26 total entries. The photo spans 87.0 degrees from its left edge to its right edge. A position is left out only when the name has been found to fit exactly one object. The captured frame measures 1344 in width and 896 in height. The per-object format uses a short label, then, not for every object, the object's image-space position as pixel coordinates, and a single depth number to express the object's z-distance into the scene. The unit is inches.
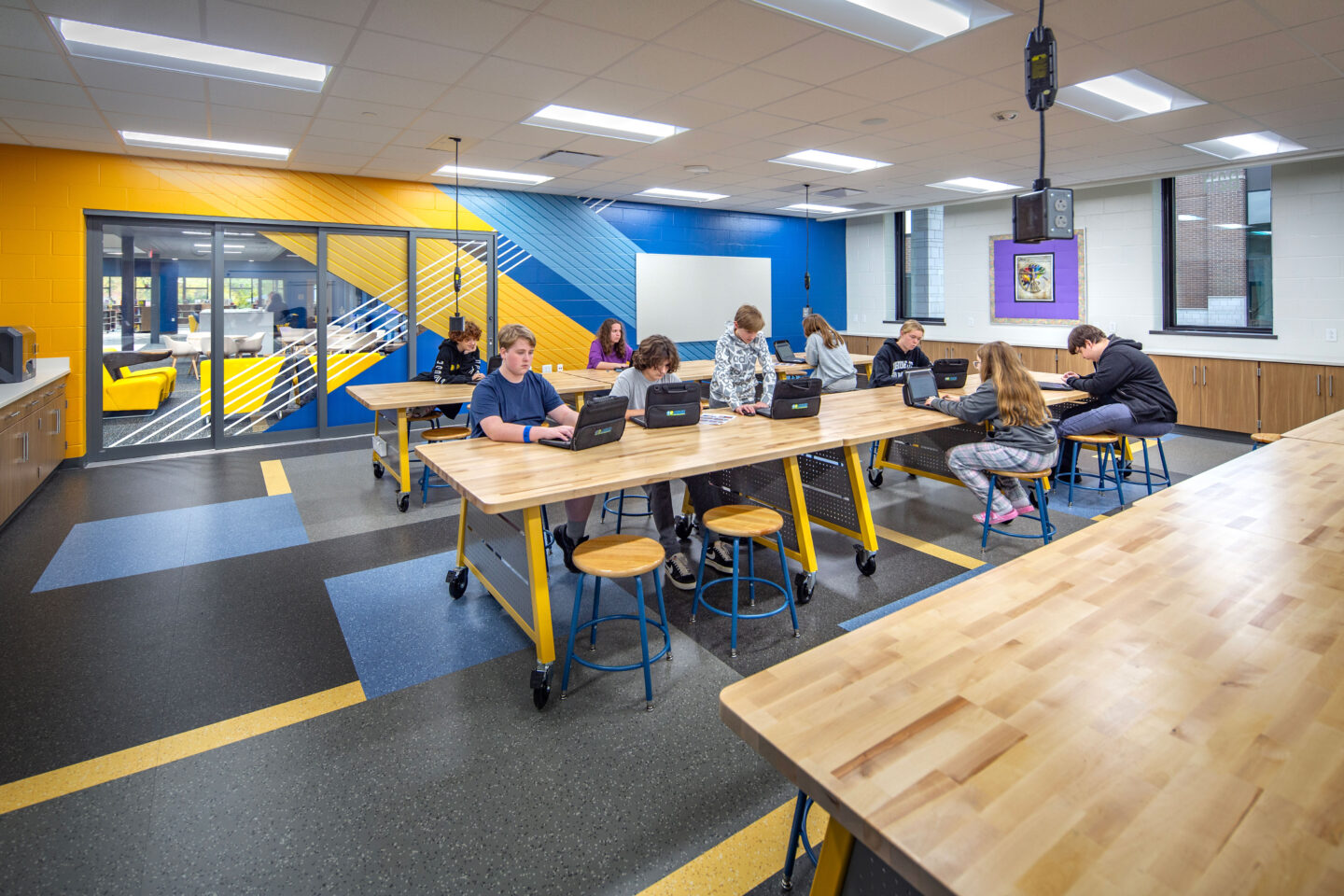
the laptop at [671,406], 141.4
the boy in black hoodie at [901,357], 241.1
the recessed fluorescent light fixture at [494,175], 284.5
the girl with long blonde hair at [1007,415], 157.0
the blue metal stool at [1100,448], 185.6
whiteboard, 382.9
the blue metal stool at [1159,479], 203.1
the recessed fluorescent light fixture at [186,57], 149.0
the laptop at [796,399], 150.8
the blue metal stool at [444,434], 212.8
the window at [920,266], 414.3
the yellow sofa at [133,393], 260.8
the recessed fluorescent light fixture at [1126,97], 185.0
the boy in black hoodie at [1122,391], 185.0
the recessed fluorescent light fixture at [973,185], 320.8
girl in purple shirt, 266.5
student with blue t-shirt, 130.8
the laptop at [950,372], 205.8
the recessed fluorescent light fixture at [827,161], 269.1
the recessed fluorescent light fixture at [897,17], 136.2
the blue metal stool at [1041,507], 155.7
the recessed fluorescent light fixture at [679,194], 342.3
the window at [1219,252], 285.6
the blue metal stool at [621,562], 97.6
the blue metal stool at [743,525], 114.3
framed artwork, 343.0
